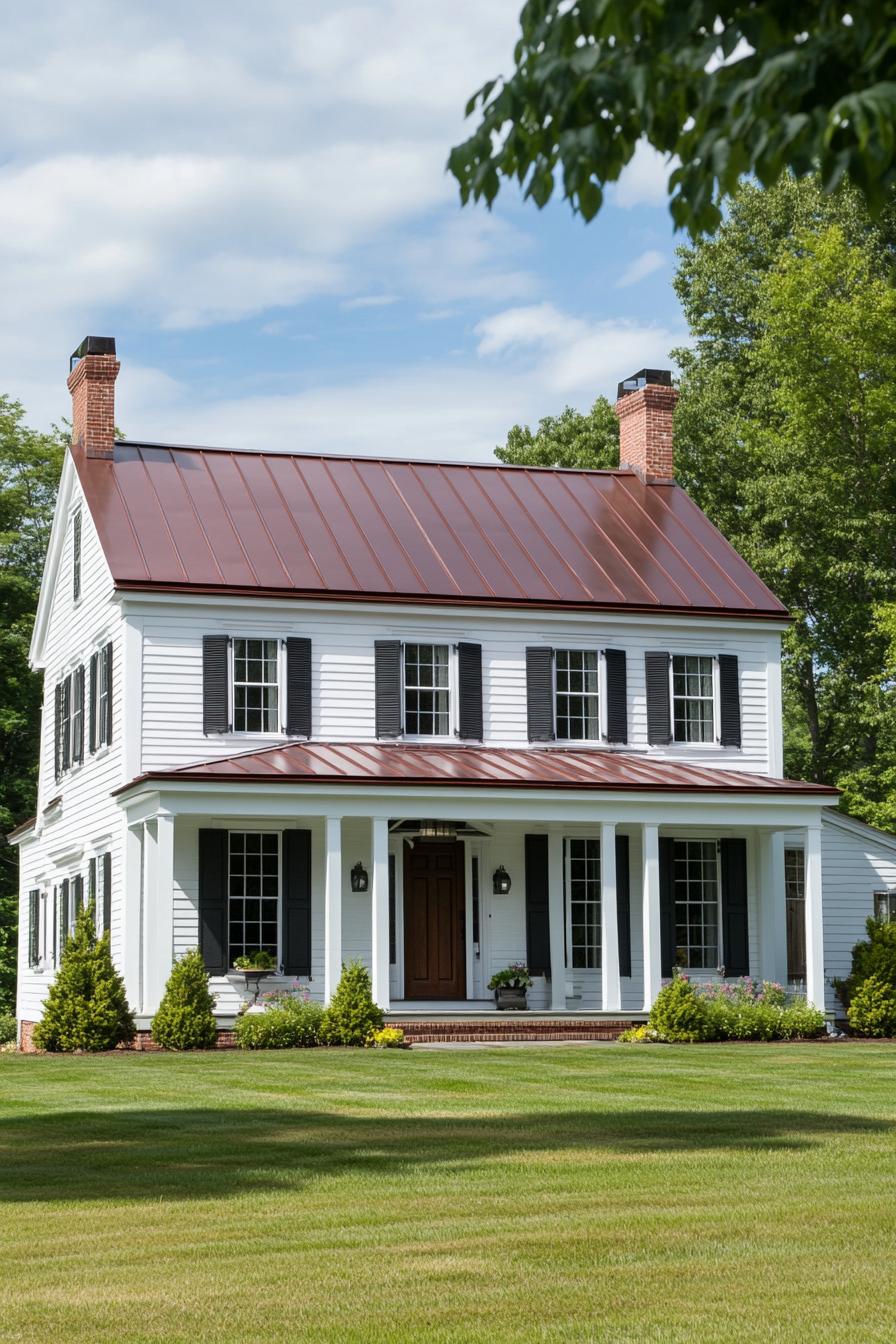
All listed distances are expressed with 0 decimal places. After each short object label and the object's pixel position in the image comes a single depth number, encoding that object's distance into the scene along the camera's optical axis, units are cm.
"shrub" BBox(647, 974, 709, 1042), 2484
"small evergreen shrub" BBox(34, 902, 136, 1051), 2397
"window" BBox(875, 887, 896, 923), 3116
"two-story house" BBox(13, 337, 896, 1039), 2686
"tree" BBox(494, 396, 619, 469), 4653
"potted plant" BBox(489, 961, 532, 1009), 2780
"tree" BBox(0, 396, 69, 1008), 4472
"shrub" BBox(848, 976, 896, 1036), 2683
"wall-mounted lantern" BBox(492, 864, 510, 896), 2870
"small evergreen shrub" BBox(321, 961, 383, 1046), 2403
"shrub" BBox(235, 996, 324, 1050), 2391
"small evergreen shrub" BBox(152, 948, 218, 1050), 2381
